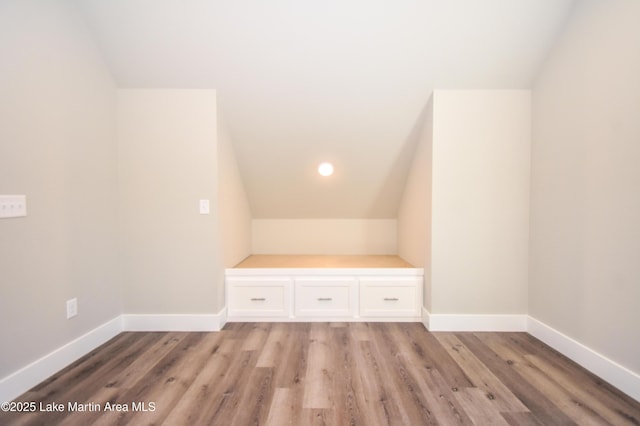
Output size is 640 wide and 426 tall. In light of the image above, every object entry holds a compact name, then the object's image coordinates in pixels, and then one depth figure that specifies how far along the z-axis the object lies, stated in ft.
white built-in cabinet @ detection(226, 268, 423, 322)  9.21
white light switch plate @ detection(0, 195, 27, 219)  5.39
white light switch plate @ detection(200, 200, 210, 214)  8.43
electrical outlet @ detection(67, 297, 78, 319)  6.79
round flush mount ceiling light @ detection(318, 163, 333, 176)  10.12
